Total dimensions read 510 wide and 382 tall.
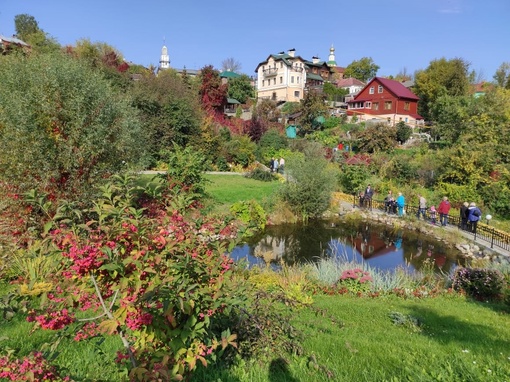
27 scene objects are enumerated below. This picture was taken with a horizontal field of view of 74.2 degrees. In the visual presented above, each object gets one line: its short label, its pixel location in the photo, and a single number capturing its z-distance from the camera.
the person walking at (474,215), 14.63
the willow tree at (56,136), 8.45
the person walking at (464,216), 15.48
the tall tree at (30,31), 42.47
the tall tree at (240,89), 51.62
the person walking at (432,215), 16.61
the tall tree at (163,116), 23.25
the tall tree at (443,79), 42.16
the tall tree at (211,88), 38.40
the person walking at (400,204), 17.81
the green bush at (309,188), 17.73
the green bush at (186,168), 14.36
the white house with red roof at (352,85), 59.69
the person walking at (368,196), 19.30
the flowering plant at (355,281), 8.20
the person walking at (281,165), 26.78
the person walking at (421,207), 17.31
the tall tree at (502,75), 43.37
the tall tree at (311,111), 37.75
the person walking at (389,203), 18.66
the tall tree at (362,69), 68.43
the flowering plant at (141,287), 2.06
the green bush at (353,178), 21.72
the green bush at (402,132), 33.12
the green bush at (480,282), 7.89
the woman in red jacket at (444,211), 16.17
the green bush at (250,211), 15.95
